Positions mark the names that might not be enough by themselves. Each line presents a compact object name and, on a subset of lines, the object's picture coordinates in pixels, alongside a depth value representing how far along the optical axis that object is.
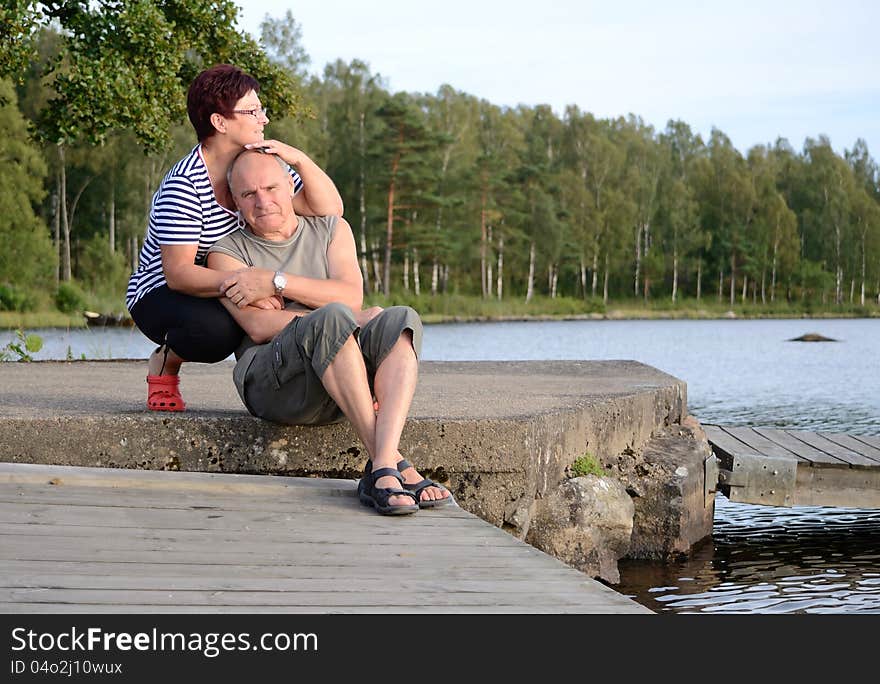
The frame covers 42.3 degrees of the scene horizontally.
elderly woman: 4.19
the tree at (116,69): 13.14
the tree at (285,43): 48.06
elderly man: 3.68
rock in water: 43.56
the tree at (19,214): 40.19
